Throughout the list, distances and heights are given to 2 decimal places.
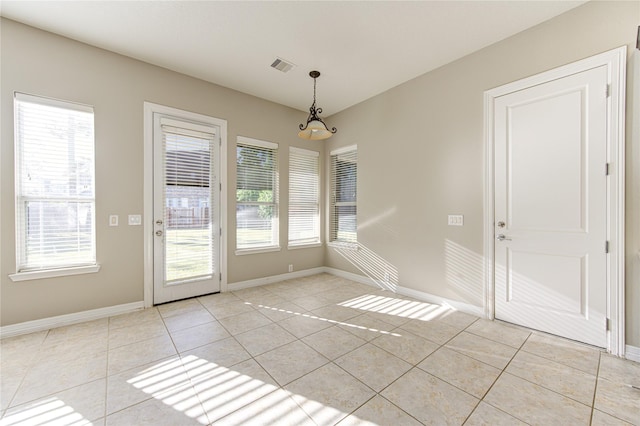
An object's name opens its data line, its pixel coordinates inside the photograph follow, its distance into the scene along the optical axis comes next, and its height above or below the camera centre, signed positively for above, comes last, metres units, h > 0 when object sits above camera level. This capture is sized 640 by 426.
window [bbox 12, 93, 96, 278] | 2.55 +0.31
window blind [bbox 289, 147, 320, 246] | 4.69 +0.31
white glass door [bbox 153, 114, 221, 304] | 3.30 +0.06
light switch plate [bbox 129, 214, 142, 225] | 3.11 -0.07
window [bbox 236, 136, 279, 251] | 4.03 +0.30
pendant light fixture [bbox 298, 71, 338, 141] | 3.01 +1.01
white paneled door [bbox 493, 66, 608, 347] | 2.23 +0.06
